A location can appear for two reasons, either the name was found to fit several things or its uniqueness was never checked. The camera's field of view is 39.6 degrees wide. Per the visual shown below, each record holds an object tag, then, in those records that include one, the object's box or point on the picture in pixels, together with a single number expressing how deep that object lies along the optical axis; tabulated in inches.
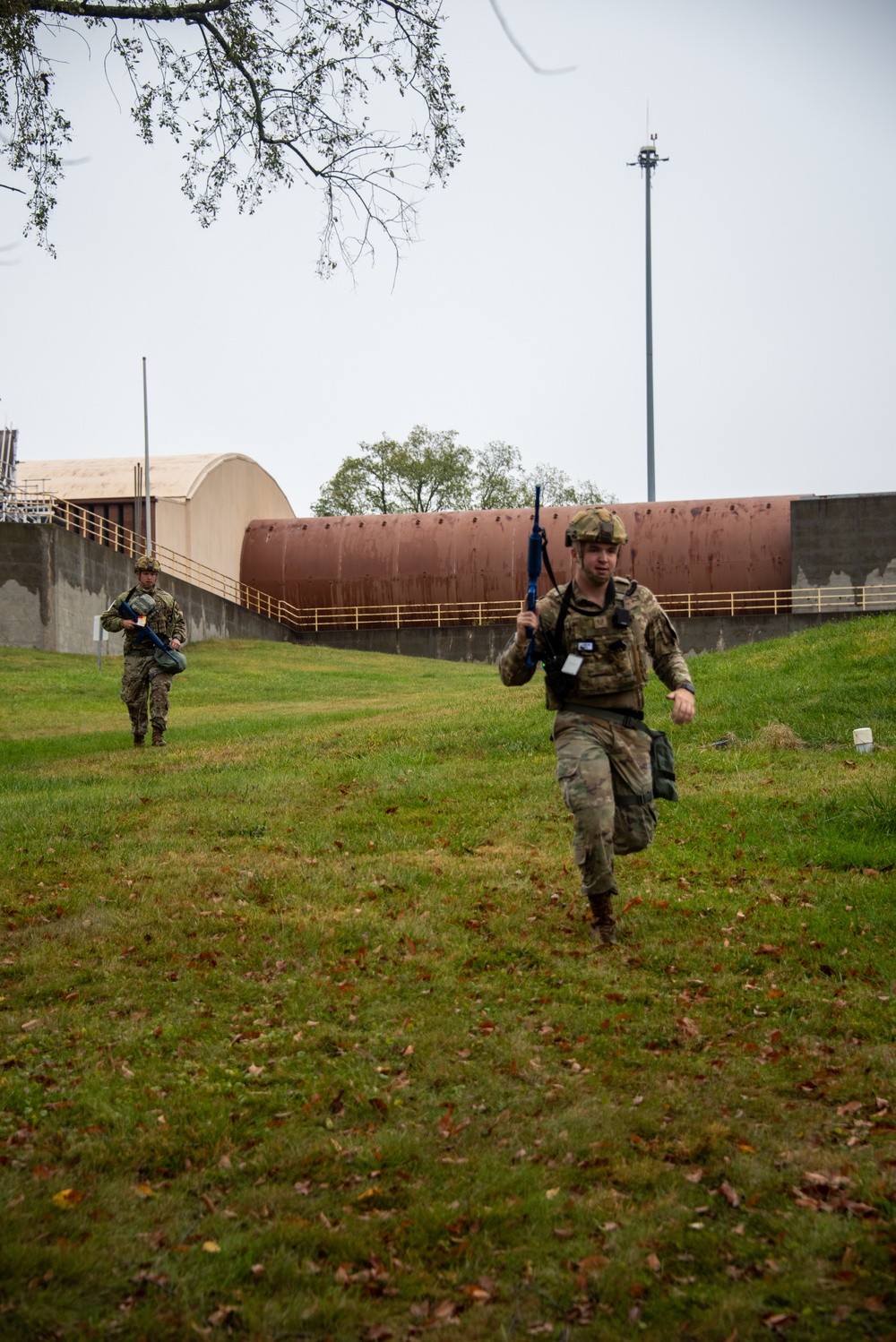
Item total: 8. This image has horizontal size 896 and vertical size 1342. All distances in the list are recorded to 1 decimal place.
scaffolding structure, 1324.4
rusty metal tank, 1609.3
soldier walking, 603.2
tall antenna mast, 2134.6
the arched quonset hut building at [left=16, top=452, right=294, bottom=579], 1599.4
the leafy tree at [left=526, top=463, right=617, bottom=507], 2628.0
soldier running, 280.7
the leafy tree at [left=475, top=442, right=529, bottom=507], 2581.2
